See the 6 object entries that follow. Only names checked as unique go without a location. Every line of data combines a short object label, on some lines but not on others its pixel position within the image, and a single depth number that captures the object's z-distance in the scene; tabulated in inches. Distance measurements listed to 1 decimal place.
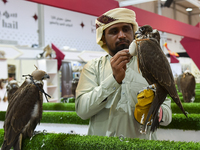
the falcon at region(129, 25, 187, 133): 37.6
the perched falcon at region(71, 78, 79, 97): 164.0
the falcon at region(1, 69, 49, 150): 48.4
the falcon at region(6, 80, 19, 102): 118.6
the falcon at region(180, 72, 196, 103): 144.4
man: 54.8
